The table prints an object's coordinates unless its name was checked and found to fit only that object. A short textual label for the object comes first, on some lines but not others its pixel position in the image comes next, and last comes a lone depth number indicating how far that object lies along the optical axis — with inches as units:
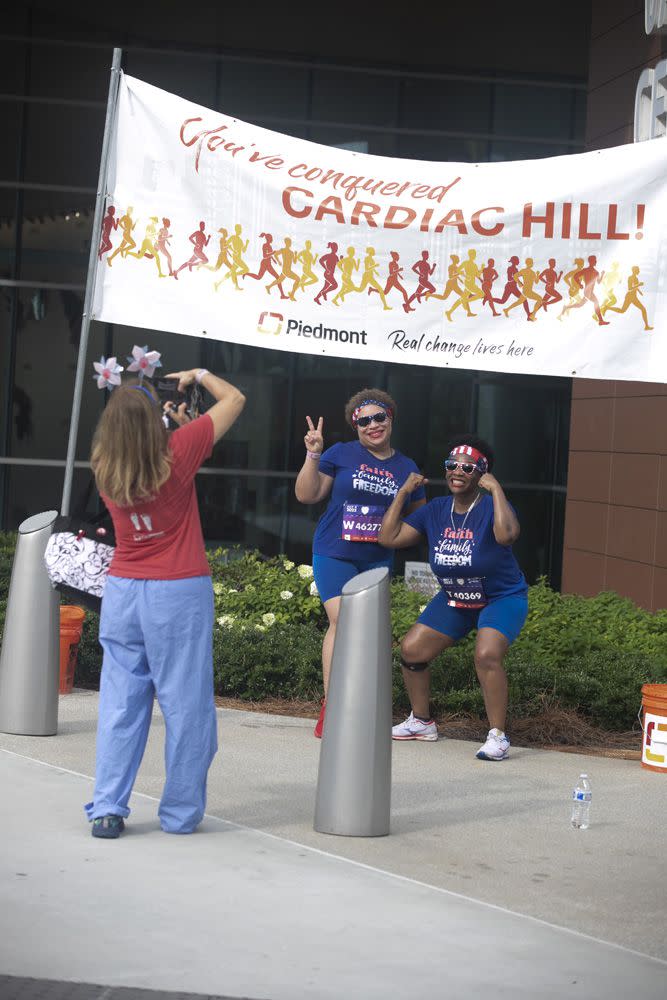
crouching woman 299.7
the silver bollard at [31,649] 301.4
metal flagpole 304.0
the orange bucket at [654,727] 299.7
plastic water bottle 242.8
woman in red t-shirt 218.8
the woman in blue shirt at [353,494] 309.6
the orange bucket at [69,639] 353.5
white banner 315.0
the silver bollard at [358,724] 232.1
